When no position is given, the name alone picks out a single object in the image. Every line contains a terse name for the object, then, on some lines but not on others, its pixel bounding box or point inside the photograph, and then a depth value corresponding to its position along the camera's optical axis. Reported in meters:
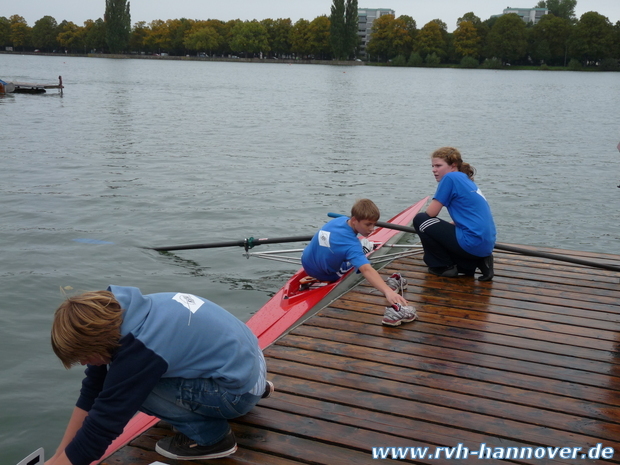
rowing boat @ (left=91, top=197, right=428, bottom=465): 5.45
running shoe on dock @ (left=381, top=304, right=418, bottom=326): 5.23
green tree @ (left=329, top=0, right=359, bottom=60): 126.06
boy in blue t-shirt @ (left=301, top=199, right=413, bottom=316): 5.03
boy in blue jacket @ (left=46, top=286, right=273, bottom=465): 2.63
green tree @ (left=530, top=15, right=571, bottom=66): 128.69
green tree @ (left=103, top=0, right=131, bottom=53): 123.69
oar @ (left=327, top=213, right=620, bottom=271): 6.71
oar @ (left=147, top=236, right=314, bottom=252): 7.70
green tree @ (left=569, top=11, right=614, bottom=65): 122.25
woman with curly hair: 6.11
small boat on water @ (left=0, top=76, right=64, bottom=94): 38.44
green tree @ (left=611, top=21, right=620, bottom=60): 122.69
